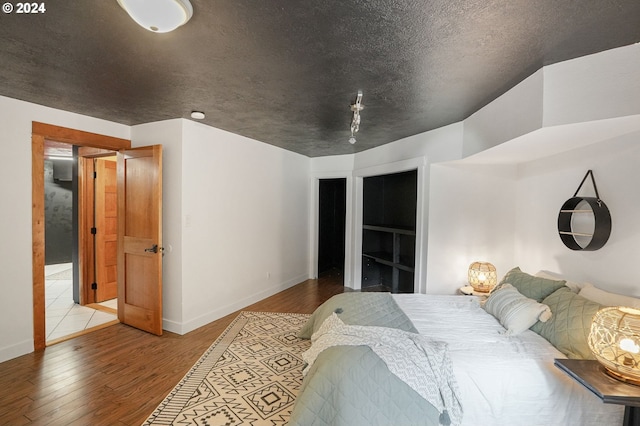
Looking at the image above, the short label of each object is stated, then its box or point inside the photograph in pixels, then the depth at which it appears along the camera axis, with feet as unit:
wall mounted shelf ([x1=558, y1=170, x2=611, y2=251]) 7.18
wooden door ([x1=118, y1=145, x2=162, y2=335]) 10.24
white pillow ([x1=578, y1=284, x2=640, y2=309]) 6.01
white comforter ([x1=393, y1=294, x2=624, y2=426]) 5.44
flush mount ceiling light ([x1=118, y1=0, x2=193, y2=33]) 4.15
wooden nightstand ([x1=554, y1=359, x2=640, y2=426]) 4.17
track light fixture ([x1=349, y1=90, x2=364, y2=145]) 7.80
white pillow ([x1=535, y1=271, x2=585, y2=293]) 7.49
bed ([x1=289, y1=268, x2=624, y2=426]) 5.00
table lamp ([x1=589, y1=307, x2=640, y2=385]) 4.49
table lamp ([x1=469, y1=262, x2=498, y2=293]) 10.45
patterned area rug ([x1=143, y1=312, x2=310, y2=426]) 6.36
